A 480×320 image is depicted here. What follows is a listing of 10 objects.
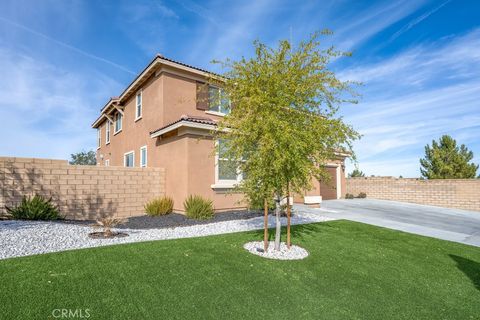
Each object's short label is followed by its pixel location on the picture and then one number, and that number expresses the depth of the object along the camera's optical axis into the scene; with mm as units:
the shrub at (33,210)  9523
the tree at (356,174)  40306
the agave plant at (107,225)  7815
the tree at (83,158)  44975
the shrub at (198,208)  10867
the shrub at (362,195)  23672
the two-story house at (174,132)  11805
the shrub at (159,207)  11562
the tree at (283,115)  6070
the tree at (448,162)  27172
